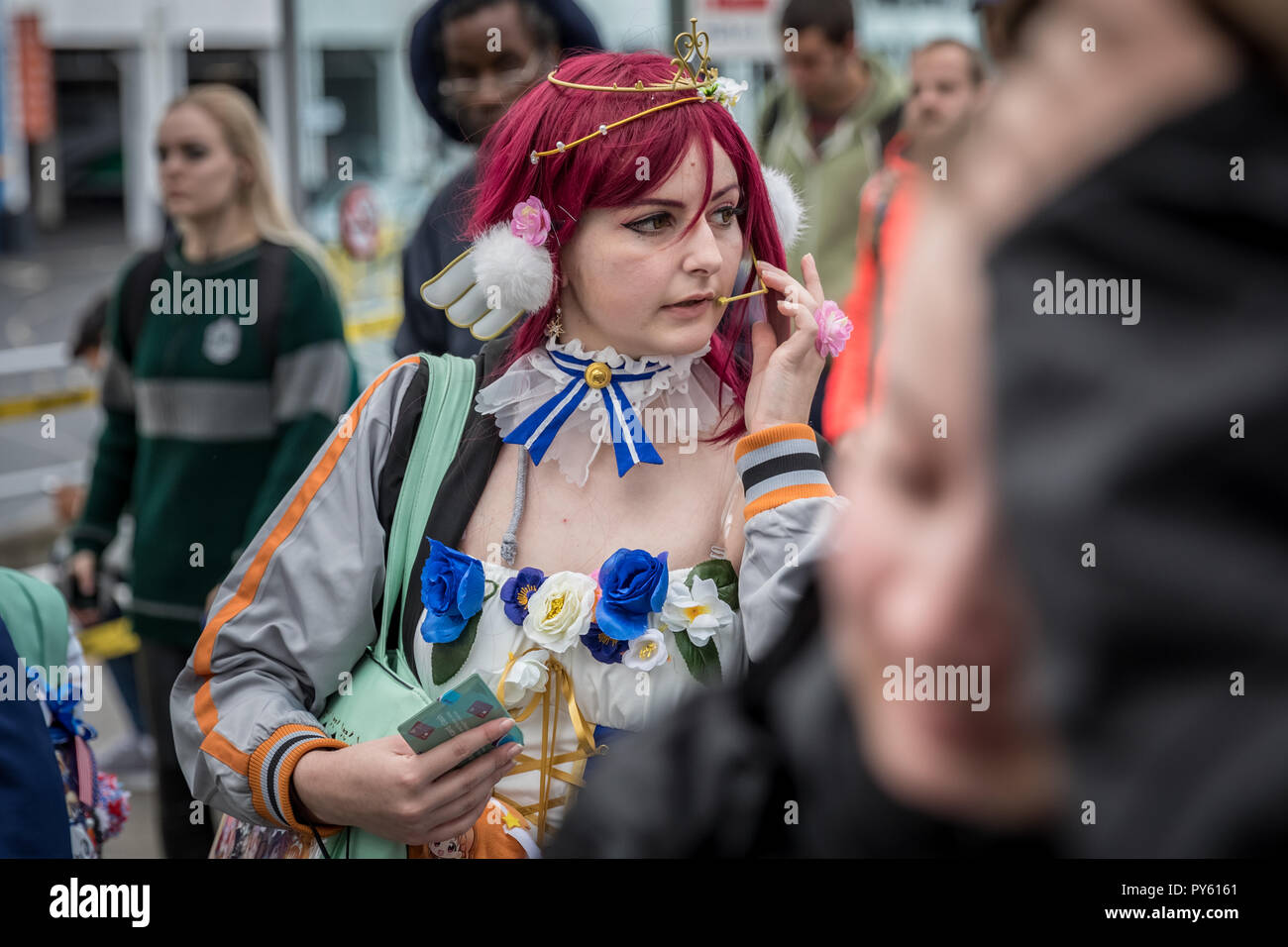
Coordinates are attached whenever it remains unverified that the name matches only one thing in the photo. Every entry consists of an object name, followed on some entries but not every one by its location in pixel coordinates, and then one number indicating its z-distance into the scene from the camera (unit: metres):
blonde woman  2.79
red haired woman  1.62
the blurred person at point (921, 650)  0.41
